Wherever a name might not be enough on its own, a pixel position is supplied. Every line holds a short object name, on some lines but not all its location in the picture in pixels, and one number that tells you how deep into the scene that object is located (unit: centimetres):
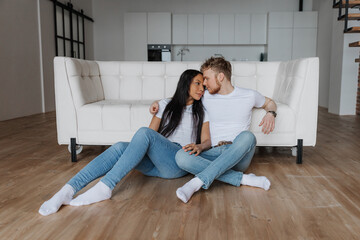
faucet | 826
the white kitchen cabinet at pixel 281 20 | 766
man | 172
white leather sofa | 245
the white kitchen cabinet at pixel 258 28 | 784
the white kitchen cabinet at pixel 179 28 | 797
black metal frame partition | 674
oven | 802
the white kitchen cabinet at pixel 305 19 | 761
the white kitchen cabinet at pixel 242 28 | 784
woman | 160
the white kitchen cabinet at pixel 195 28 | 794
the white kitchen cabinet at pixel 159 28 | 789
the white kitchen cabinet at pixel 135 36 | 796
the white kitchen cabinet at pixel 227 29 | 788
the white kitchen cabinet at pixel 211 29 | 791
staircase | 462
